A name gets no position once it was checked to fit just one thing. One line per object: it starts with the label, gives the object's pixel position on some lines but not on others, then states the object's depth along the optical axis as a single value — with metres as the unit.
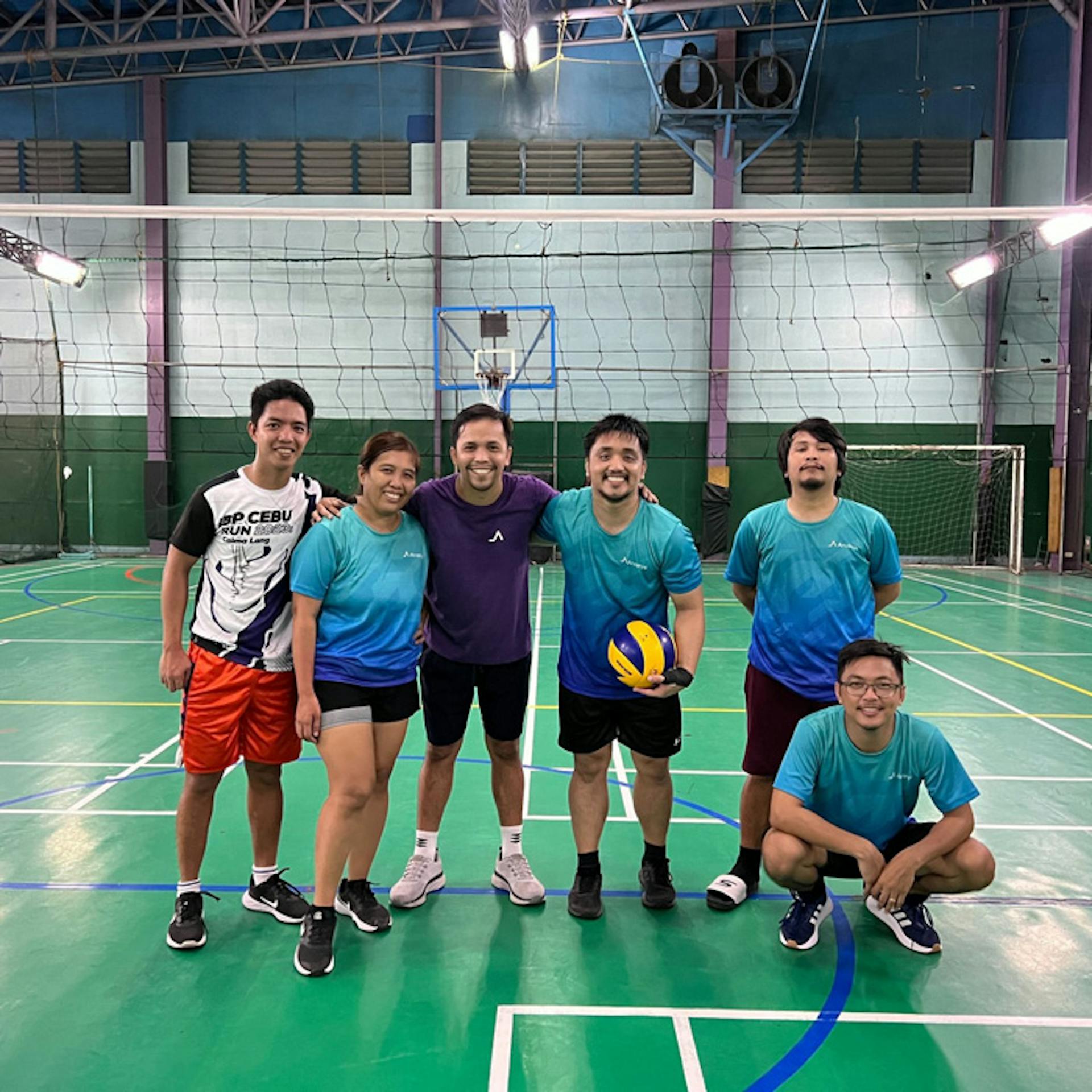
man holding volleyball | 3.01
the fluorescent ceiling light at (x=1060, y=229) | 11.34
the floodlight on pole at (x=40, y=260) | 12.98
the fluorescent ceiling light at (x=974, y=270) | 13.05
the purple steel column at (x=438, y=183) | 15.33
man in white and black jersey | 2.87
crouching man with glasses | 2.75
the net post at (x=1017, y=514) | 14.22
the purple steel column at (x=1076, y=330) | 13.54
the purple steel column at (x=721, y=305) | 14.85
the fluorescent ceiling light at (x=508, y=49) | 12.79
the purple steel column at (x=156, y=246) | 15.45
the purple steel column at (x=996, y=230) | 14.84
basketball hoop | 13.24
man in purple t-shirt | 3.03
